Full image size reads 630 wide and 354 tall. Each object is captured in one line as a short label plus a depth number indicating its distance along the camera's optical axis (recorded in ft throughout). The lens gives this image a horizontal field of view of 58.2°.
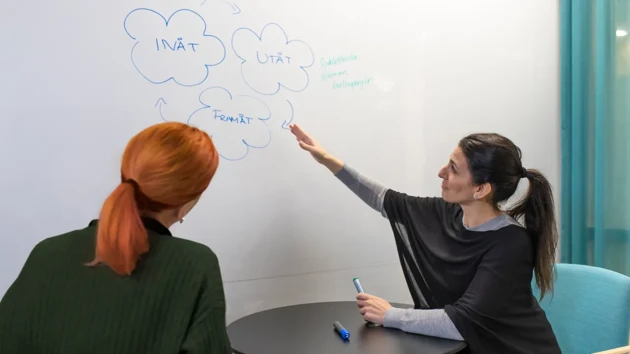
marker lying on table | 4.63
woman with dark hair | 4.72
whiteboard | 4.82
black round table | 4.37
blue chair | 5.31
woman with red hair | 3.22
